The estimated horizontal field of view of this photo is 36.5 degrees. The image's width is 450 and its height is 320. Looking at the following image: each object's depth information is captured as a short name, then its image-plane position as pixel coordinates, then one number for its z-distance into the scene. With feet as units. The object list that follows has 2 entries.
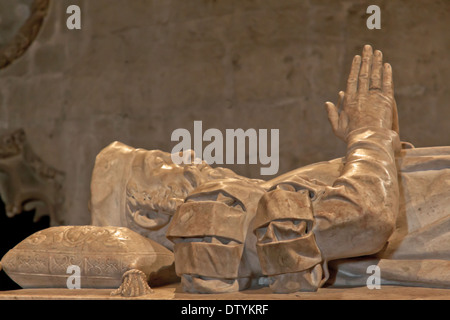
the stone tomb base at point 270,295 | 7.34
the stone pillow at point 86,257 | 9.06
